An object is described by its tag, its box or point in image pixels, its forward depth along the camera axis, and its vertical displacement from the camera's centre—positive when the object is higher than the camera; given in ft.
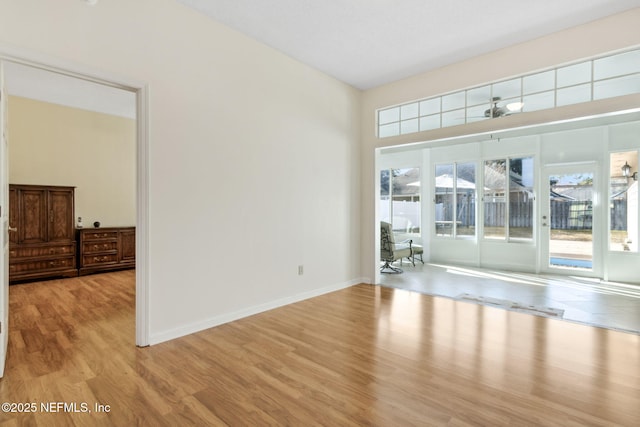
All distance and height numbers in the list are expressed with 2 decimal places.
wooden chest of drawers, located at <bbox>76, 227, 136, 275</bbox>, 18.52 -2.35
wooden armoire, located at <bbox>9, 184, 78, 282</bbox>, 16.53 -1.21
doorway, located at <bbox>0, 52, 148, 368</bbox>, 9.04 -0.07
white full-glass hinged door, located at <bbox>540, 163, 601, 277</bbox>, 19.16 -0.59
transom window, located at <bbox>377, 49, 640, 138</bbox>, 10.67 +4.63
